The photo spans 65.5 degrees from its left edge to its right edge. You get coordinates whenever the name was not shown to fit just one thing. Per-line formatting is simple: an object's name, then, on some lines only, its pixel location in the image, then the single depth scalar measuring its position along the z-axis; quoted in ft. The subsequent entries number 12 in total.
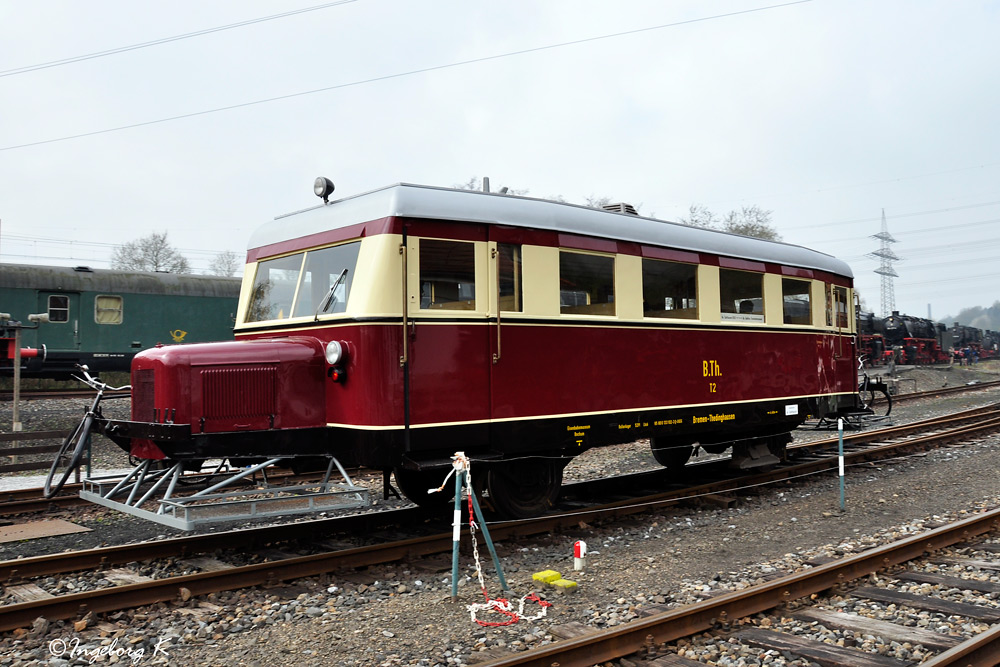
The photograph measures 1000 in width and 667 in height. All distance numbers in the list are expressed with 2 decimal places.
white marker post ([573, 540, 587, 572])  20.83
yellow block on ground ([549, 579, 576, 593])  19.24
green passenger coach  64.28
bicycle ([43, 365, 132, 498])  22.17
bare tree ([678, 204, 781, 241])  165.48
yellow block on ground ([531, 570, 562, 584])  19.66
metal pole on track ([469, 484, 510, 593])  18.82
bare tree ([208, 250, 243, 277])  260.36
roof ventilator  30.07
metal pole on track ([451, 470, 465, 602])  18.39
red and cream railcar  21.36
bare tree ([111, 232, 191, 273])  221.66
